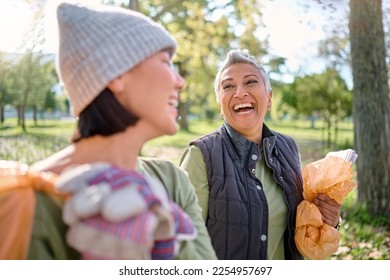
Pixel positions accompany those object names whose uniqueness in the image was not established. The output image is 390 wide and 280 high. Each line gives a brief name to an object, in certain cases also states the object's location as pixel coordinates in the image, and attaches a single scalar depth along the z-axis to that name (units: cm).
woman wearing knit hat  109
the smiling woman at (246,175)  190
